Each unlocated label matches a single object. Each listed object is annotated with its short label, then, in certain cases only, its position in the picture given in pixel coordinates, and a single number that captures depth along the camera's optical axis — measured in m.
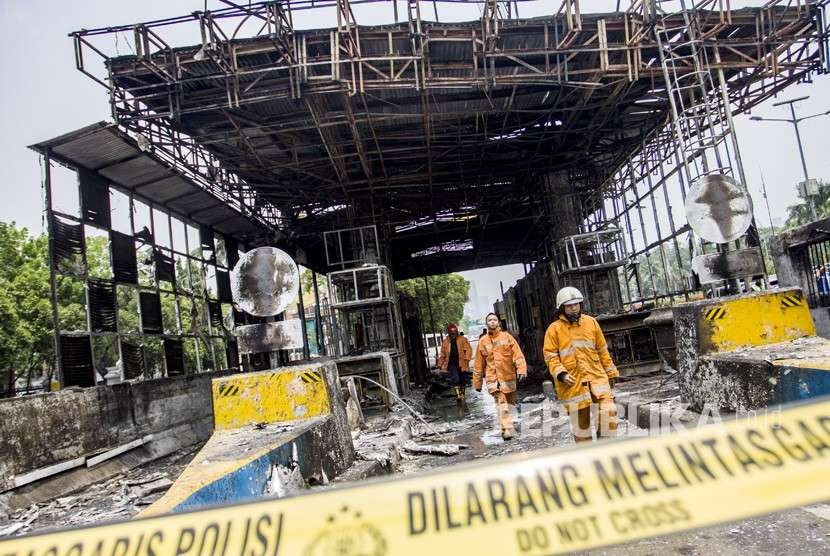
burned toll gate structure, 9.12
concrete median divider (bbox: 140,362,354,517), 3.47
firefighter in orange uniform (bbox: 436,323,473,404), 12.09
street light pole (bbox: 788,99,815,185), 19.30
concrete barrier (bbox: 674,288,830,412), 4.14
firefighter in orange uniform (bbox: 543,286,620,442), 5.30
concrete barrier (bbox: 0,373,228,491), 6.30
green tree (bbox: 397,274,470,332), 36.31
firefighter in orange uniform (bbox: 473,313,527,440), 7.73
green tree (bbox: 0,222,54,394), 18.22
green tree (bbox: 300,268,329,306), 42.88
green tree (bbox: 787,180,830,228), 35.41
